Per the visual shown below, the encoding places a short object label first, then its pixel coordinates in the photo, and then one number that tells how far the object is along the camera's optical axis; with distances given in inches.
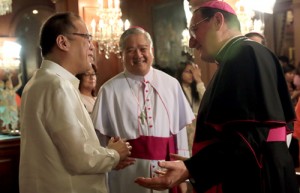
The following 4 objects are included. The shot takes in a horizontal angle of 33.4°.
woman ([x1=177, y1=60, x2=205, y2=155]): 216.5
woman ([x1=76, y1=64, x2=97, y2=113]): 174.7
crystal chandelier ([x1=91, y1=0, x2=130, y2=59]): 241.6
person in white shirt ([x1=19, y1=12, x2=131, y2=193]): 80.6
